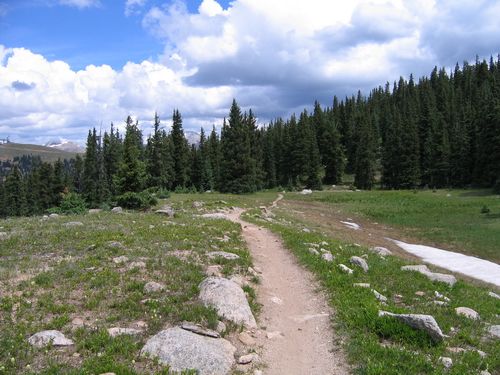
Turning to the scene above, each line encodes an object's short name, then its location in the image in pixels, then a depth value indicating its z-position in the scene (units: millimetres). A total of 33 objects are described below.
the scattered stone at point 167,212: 22547
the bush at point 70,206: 28500
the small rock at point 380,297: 9336
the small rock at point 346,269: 11748
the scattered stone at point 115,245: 12086
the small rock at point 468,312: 8375
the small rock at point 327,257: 13209
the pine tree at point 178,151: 71688
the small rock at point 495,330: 7520
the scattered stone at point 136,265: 10520
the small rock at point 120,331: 6711
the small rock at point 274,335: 7759
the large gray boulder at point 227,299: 8109
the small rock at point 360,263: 12398
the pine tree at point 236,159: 54969
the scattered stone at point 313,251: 14406
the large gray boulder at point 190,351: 5953
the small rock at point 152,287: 8945
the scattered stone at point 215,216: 22256
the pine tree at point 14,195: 76938
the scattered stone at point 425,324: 6852
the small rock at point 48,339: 6113
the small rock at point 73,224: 15352
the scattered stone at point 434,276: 11727
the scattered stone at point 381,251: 17800
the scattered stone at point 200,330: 7012
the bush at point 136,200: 28619
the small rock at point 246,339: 7320
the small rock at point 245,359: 6471
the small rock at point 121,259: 10797
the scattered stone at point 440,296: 9648
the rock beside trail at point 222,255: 12556
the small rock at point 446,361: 6184
